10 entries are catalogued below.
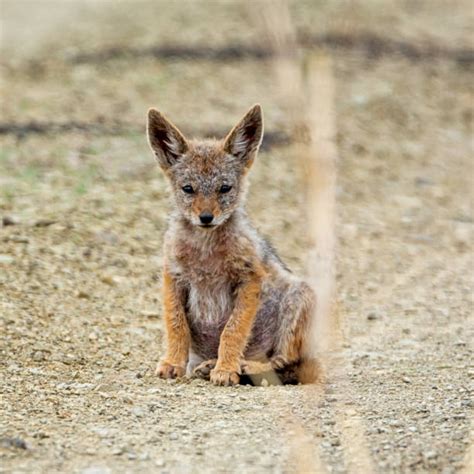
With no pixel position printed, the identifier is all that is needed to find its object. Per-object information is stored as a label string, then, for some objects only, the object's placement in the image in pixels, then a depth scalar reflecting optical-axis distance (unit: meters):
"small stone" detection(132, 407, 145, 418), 10.28
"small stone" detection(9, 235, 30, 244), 16.06
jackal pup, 12.27
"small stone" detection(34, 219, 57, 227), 16.89
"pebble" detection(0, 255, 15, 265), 15.29
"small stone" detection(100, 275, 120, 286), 15.68
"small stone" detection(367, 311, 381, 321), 15.57
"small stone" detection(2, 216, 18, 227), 16.69
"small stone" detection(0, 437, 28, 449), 8.94
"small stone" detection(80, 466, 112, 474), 8.48
